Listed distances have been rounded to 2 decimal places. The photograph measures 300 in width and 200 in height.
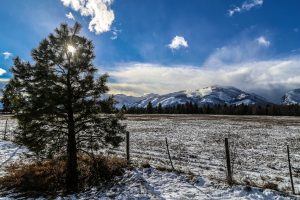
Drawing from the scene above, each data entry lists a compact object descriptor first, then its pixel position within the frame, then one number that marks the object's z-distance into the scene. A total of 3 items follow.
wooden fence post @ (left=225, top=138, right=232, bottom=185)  7.95
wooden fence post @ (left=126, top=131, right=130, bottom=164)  10.77
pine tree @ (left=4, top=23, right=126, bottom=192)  8.78
